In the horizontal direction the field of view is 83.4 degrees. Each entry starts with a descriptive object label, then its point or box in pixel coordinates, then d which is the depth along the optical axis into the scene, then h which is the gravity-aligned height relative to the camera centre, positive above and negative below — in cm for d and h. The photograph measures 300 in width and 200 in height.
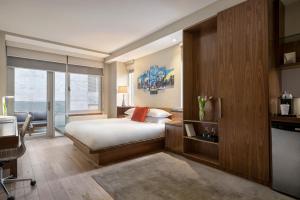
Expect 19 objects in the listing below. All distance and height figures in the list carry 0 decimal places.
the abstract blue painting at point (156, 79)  453 +64
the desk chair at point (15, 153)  204 -66
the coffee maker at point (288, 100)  212 +0
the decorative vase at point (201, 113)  311 -23
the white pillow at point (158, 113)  421 -31
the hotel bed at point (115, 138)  290 -71
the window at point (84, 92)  555 +29
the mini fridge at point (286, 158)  188 -67
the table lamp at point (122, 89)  562 +38
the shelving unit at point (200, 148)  304 -93
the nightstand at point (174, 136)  343 -77
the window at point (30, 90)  466 +31
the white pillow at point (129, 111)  502 -32
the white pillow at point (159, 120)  417 -48
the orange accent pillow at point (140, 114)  438 -35
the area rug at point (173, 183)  198 -111
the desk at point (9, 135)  177 -38
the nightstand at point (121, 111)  555 -34
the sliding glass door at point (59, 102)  526 -4
